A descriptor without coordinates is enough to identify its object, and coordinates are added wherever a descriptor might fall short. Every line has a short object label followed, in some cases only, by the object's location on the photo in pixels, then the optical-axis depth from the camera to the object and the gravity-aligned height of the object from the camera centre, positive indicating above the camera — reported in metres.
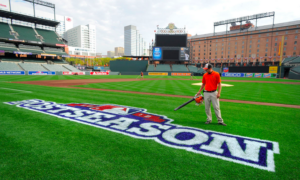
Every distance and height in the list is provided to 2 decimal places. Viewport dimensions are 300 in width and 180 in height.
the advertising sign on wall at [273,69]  46.00 +1.29
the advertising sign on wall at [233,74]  50.10 -0.46
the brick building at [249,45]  71.88 +15.31
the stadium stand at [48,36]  57.47 +13.39
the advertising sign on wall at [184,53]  56.81 +7.06
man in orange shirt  5.52 -0.64
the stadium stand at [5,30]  47.73 +12.82
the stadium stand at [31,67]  44.94 +1.32
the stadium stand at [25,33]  52.03 +13.31
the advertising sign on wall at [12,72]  38.56 -0.33
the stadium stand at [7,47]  46.22 +7.36
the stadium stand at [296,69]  37.96 +1.15
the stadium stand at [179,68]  58.57 +1.74
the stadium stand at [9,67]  41.19 +1.17
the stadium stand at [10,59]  45.84 +3.49
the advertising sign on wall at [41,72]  42.87 -0.30
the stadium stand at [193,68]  59.34 +1.63
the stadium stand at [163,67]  59.07 +2.08
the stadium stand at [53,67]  48.62 +1.42
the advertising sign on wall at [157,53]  57.27 +7.09
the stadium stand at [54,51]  56.29 +7.68
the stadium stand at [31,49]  50.82 +7.51
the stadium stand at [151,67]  59.09 +2.04
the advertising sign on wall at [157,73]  56.13 -0.38
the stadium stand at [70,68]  52.44 +1.28
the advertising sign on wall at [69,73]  47.91 -0.39
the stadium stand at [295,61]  44.24 +3.65
